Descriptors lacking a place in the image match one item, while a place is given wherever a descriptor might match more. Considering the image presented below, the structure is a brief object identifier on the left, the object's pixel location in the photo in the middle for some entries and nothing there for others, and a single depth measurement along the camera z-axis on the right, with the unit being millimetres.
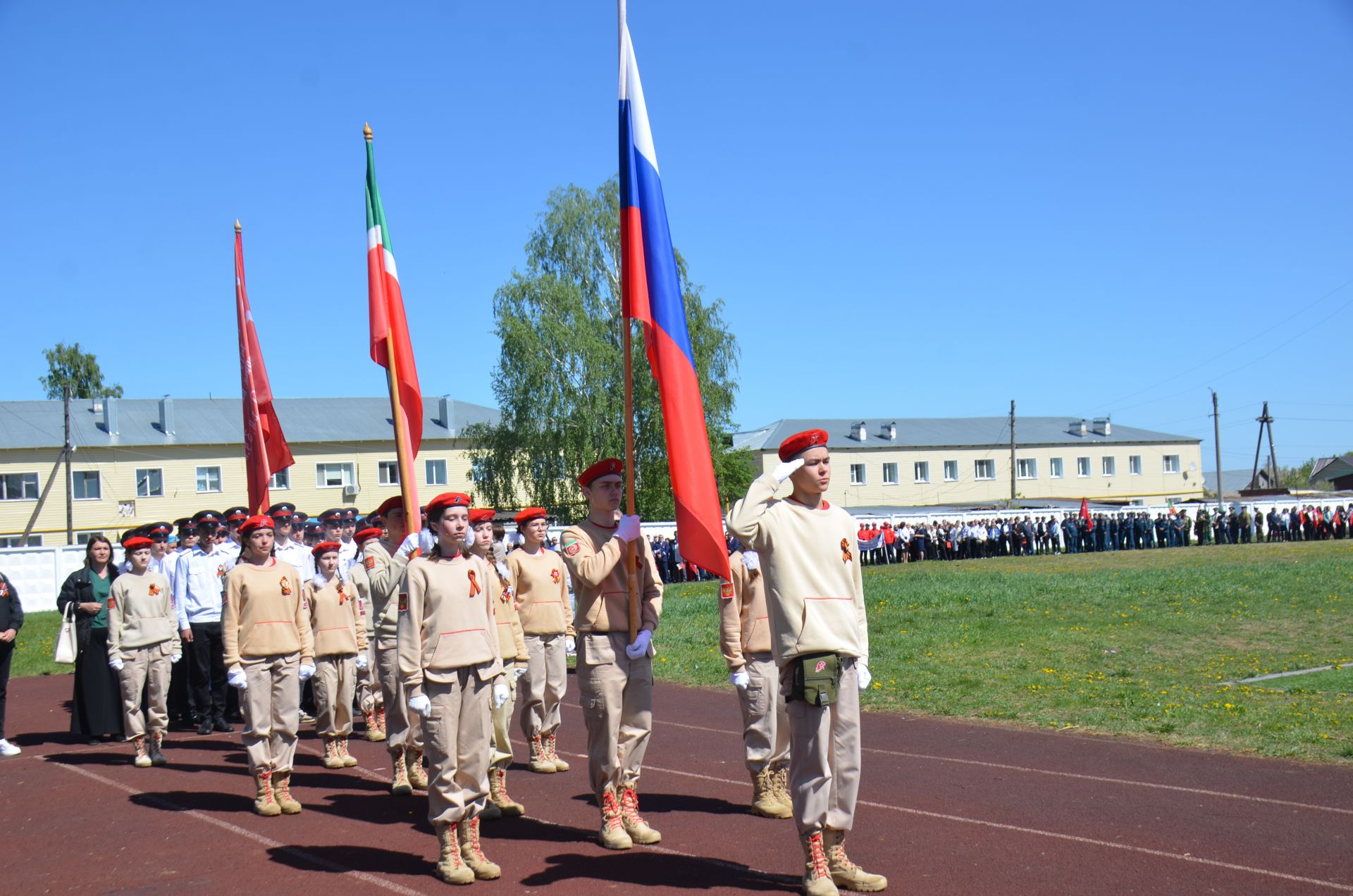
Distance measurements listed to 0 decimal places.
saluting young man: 6121
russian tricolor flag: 6992
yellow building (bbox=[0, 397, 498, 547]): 55406
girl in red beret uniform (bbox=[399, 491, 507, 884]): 6793
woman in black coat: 12531
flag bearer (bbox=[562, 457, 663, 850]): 7348
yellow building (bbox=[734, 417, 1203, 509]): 71688
